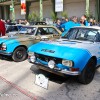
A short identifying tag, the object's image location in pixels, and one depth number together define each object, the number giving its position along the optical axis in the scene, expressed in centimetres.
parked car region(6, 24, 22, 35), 1266
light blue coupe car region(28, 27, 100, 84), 482
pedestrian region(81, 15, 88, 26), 1023
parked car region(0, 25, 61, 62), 764
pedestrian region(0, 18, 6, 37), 1020
